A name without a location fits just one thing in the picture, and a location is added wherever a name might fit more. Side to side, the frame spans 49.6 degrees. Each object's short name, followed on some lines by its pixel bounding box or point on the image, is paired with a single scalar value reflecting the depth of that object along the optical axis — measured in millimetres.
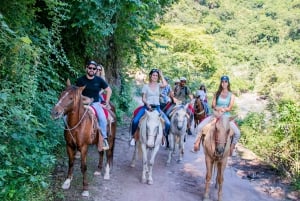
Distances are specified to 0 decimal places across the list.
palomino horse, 6016
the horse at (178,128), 8633
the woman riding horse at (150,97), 7496
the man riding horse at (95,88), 6094
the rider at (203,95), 13497
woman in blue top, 6508
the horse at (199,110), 13305
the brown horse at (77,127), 5273
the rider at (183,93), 11406
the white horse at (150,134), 6695
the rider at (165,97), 10492
